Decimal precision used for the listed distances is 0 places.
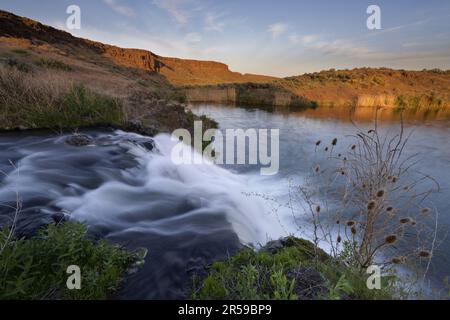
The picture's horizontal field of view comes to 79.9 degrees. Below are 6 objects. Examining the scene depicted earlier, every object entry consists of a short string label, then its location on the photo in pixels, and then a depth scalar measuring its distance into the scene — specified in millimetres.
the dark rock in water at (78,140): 7682
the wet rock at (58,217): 3718
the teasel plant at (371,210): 2994
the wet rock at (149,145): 8778
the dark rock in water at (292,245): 3600
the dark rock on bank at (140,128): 10352
